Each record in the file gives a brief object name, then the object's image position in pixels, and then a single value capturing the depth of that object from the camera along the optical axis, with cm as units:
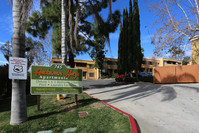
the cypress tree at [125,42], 2028
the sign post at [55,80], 459
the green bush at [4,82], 862
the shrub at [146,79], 1593
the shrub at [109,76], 3857
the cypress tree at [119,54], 2225
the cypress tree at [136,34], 1862
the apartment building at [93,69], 4169
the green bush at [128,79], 1797
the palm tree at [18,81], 348
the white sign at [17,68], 339
